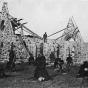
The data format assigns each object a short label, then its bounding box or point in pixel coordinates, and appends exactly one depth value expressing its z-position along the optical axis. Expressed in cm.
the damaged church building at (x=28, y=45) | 2061
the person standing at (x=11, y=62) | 1388
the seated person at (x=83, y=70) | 943
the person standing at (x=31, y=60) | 2017
